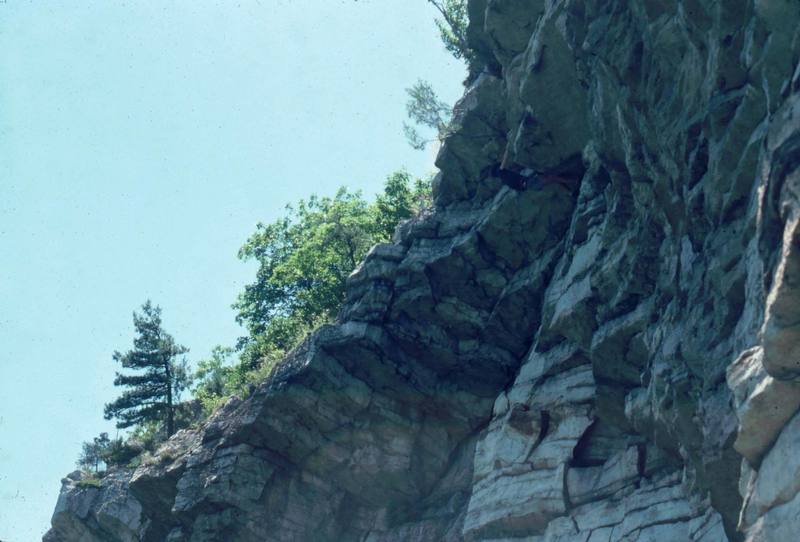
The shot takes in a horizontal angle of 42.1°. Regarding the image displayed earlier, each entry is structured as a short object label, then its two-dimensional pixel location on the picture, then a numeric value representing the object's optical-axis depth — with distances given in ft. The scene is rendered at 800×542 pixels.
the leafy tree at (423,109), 127.24
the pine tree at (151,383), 142.31
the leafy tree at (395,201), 155.02
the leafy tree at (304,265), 148.66
